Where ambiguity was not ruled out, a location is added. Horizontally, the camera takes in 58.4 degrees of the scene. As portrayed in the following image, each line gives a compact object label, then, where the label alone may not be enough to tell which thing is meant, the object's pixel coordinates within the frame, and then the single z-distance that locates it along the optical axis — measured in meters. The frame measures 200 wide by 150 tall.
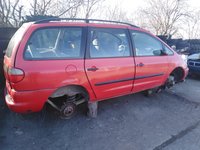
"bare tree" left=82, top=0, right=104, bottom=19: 11.32
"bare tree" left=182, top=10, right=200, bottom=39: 21.09
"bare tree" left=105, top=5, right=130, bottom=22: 15.10
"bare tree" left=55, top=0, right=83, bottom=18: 10.03
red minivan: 2.51
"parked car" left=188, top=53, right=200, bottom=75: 6.21
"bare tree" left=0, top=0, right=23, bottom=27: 8.05
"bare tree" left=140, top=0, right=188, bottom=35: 20.72
